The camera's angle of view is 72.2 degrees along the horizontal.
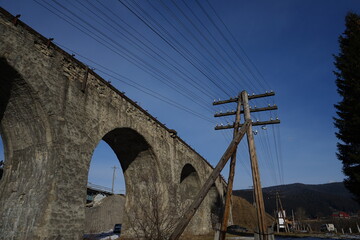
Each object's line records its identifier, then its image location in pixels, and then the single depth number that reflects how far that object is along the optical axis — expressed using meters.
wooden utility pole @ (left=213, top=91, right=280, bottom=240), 9.97
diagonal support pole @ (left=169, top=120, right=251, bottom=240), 7.23
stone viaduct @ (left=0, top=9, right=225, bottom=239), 7.12
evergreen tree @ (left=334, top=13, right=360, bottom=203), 12.23
